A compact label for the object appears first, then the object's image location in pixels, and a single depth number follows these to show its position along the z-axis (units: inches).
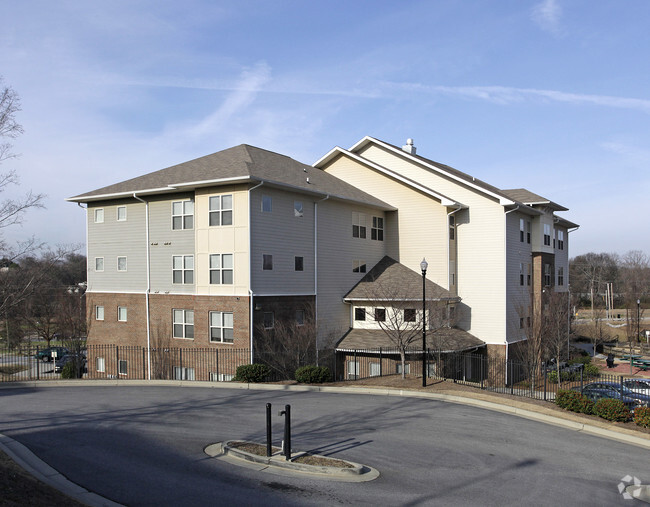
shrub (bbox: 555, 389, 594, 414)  606.9
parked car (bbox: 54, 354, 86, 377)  1182.9
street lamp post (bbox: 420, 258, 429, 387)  753.8
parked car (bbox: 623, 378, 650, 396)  983.3
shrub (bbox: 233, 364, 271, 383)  814.4
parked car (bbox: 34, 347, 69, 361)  1978.8
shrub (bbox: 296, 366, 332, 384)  784.3
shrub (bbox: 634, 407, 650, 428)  555.1
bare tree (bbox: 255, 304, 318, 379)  996.6
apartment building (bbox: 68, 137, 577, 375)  1021.8
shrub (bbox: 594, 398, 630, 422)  577.6
